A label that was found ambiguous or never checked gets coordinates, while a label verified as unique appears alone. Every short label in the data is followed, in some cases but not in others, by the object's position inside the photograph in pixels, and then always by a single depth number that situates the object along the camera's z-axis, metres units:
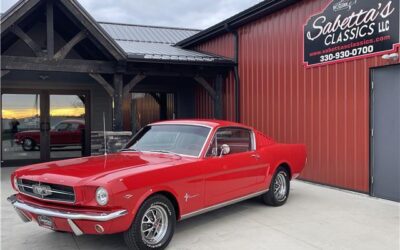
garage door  6.87
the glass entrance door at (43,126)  12.08
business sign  6.89
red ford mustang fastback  3.95
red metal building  7.57
